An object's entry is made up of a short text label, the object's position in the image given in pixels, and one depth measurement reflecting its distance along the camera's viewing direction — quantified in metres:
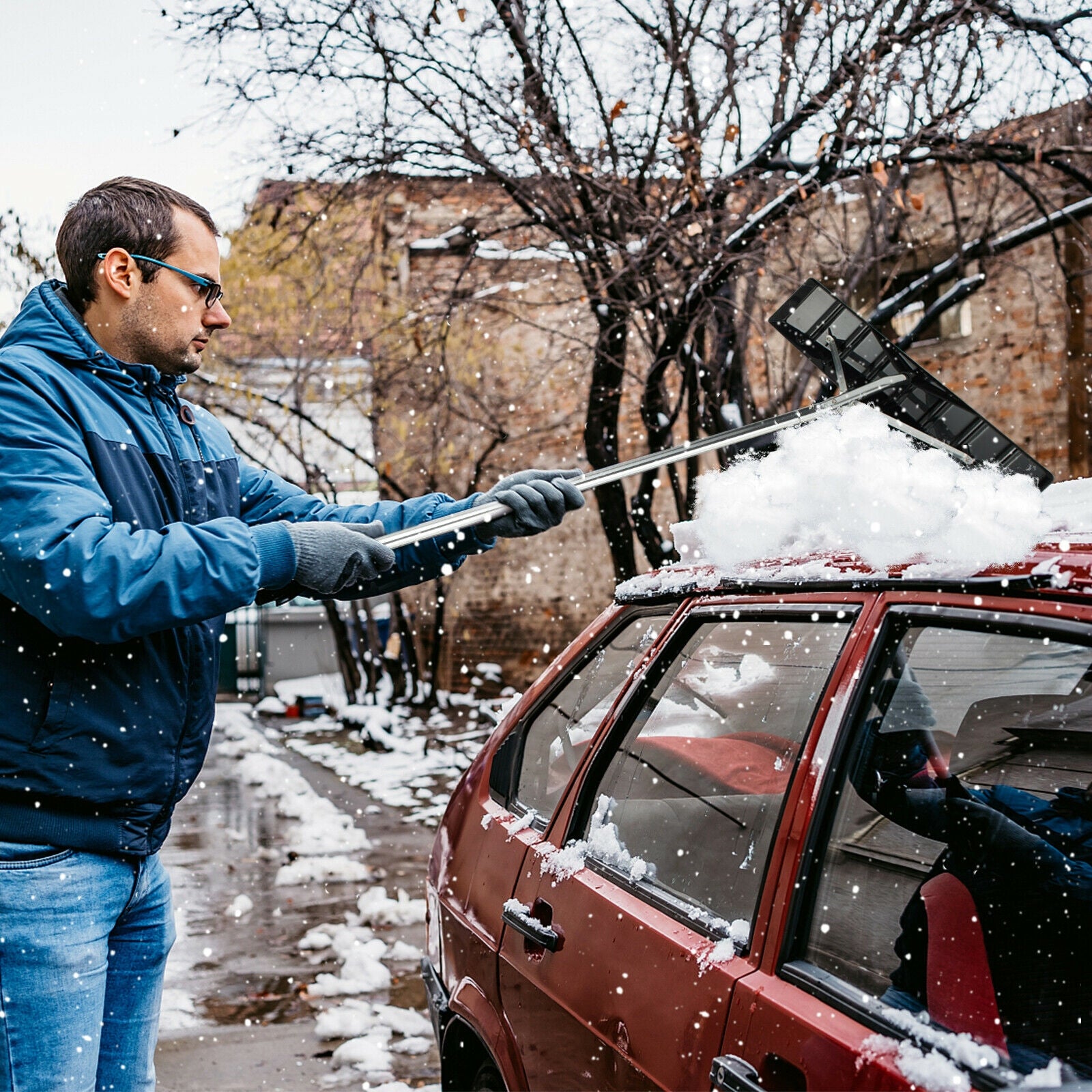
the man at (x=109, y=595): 1.51
